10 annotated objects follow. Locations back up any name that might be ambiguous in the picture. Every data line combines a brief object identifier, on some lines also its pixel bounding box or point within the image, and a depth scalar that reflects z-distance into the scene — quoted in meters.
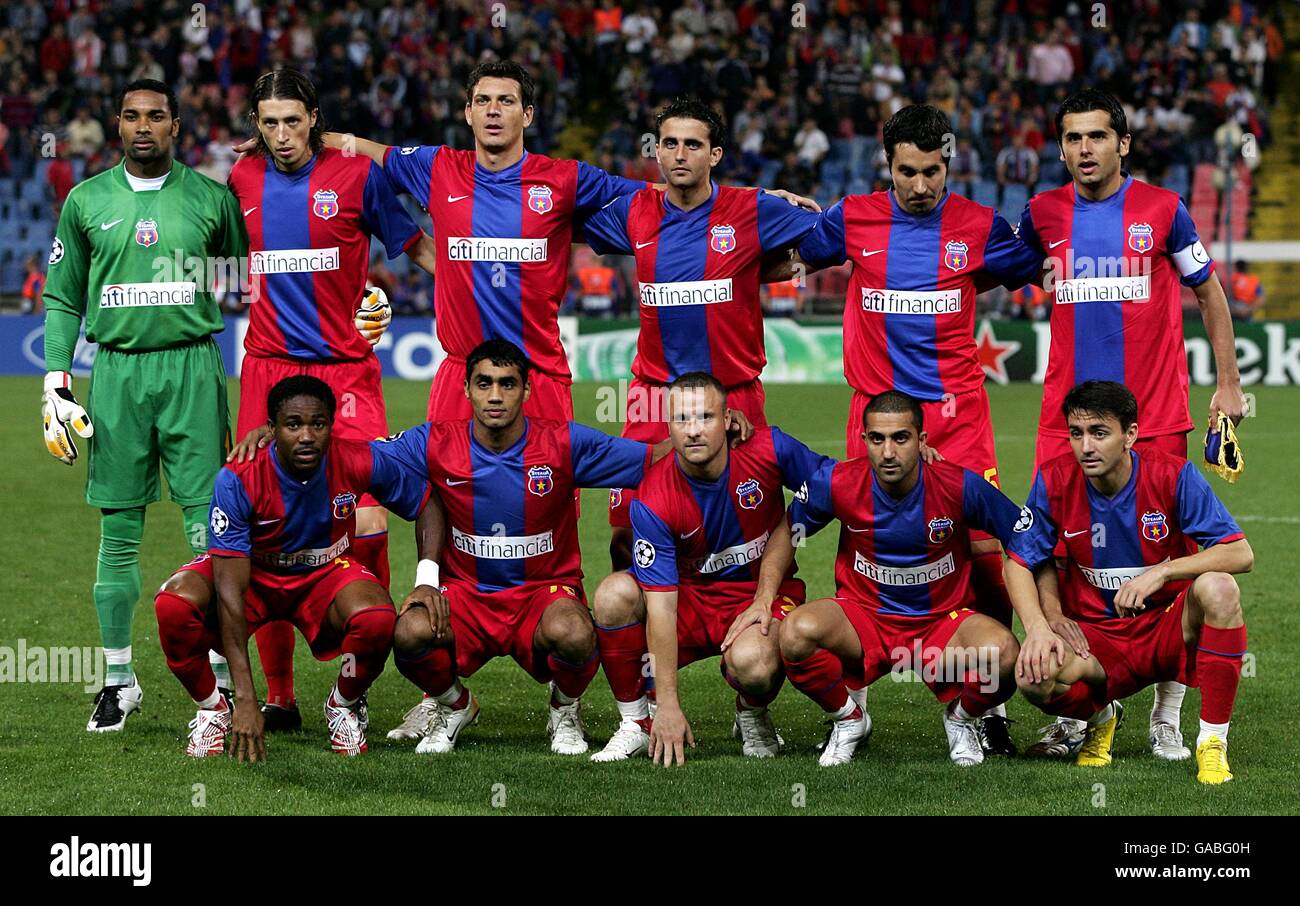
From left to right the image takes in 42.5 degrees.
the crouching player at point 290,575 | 5.47
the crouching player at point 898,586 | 5.35
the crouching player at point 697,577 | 5.43
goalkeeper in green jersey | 6.01
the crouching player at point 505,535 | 5.61
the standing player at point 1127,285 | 5.86
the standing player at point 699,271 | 6.16
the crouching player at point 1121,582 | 5.14
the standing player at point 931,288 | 5.97
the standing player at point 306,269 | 6.14
